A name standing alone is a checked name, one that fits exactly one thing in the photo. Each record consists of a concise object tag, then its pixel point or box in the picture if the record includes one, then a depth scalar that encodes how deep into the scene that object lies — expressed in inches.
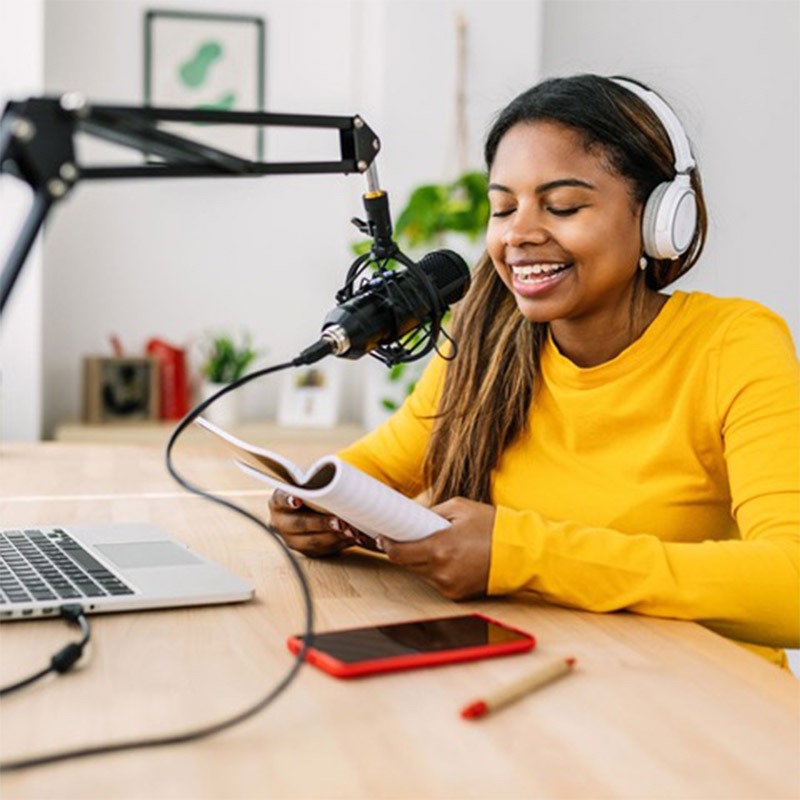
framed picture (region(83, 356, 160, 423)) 142.3
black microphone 39.1
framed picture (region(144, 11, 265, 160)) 145.3
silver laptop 41.4
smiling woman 44.3
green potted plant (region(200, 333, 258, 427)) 142.1
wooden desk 27.4
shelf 132.1
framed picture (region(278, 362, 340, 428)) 145.6
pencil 31.6
